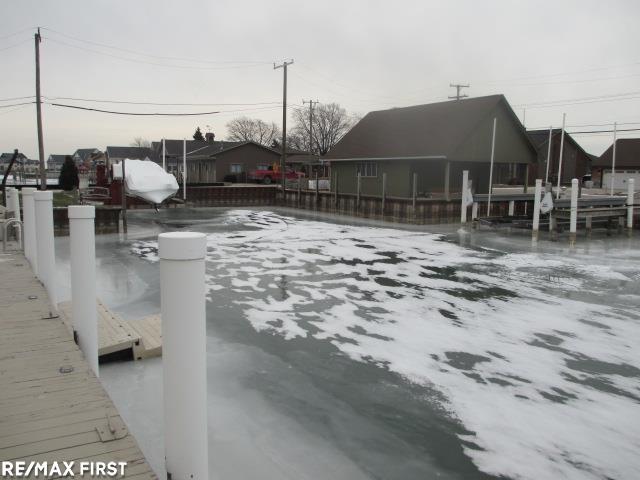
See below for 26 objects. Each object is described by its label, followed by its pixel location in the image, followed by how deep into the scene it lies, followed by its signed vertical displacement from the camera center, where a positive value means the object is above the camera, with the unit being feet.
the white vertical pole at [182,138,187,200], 95.81 -1.99
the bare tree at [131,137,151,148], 443.86 +31.43
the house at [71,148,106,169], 464.24 +23.54
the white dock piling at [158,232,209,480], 6.98 -2.35
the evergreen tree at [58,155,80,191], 124.87 +0.48
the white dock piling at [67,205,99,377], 14.11 -2.65
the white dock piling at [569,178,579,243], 59.47 -2.74
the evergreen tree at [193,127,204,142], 320.50 +27.40
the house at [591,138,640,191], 184.55 +8.53
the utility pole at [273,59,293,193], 117.50 +18.35
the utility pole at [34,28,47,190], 102.25 +14.36
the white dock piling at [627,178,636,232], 67.22 -2.42
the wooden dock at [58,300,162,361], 18.99 -5.91
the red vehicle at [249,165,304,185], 162.50 +2.04
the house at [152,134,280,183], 179.52 +7.98
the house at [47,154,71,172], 416.38 +15.76
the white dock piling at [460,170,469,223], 67.26 -1.52
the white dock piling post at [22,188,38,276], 25.04 -2.38
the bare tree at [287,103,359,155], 302.66 +32.94
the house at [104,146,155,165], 246.68 +12.91
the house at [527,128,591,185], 184.44 +11.50
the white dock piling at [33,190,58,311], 19.61 -2.11
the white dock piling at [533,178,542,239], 60.18 -2.74
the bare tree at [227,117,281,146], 351.25 +33.86
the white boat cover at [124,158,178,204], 82.38 -0.24
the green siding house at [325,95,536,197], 83.41 +6.33
